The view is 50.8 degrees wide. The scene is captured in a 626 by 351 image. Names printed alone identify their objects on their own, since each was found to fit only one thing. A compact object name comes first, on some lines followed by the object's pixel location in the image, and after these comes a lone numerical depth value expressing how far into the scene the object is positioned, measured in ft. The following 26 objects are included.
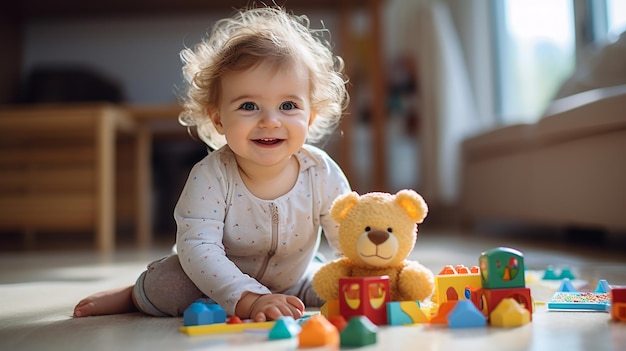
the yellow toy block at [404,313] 2.54
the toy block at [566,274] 3.89
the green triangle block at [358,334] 2.17
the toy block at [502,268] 2.52
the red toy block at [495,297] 2.55
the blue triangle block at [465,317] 2.46
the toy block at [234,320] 2.56
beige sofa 5.45
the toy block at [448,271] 2.98
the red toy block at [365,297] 2.52
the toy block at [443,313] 2.57
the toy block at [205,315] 2.61
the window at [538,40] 8.69
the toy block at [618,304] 2.56
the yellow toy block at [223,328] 2.50
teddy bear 2.65
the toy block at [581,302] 2.82
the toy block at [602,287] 3.20
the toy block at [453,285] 2.79
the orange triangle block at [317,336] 2.20
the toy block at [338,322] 2.35
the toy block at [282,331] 2.35
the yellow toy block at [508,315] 2.47
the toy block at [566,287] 3.31
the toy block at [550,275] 3.93
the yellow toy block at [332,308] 2.68
